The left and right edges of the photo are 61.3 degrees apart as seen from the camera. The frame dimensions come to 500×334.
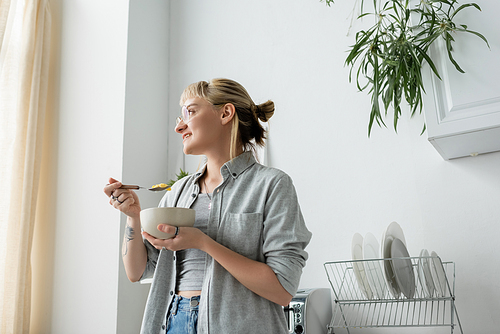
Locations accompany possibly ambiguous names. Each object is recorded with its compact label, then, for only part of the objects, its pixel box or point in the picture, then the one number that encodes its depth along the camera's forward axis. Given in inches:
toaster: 56.6
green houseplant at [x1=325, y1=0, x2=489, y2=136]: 53.7
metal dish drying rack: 56.6
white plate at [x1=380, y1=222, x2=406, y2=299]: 53.6
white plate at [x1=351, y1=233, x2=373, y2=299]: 56.1
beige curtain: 77.4
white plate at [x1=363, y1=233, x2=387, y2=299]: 56.0
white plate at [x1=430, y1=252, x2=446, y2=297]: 54.6
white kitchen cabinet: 49.7
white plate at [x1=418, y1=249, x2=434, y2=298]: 54.3
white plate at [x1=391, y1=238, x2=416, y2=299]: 53.4
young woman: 34.5
